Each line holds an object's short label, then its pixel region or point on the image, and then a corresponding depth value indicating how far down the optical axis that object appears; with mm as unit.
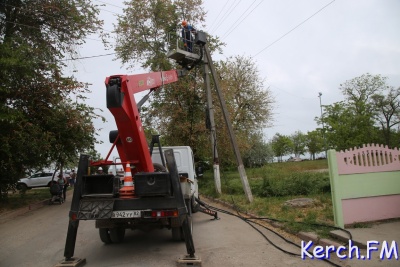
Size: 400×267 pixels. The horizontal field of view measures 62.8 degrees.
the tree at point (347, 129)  44688
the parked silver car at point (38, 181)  29969
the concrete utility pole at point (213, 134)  15023
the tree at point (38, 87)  13266
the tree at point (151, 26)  22212
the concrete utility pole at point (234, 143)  12422
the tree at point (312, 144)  68106
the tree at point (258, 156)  43031
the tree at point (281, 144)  97125
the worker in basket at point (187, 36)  14531
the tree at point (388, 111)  46672
